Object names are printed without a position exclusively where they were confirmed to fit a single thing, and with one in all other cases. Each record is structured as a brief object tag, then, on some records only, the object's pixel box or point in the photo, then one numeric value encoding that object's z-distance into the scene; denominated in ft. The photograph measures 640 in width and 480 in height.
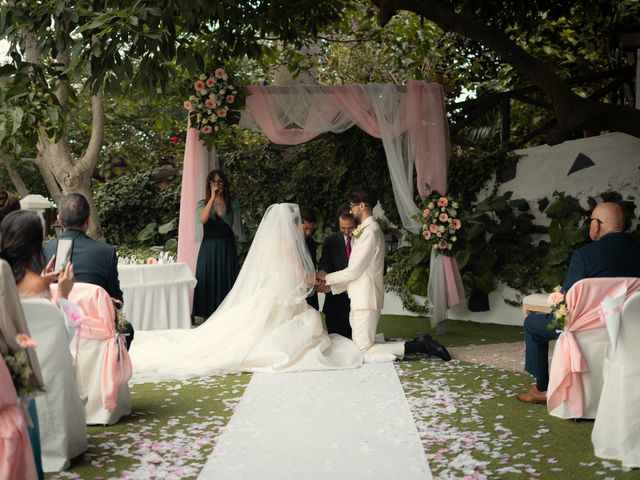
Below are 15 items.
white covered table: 27.35
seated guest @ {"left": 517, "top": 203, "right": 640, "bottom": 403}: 15.96
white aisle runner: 13.50
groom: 24.06
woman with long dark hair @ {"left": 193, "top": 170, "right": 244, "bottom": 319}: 29.78
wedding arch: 30.45
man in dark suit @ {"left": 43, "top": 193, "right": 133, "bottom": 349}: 16.62
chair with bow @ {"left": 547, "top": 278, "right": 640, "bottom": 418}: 16.06
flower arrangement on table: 28.04
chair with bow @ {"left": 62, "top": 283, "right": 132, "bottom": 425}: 16.56
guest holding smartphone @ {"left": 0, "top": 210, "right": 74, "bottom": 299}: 12.71
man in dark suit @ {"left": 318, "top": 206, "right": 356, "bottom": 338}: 26.25
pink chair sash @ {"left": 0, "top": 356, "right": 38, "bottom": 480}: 9.68
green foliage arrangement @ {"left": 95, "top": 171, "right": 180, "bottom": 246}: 44.16
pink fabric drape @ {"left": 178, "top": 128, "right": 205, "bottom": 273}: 30.60
